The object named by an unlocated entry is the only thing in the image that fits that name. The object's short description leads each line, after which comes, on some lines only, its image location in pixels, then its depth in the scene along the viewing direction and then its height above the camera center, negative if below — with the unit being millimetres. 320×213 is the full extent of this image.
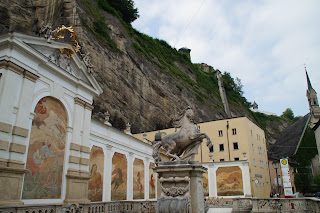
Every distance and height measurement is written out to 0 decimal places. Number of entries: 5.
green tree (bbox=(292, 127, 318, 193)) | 43250 +4293
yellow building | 34750 +5264
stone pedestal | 6289 -71
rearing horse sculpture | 7188 +1124
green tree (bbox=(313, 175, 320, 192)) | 41656 +169
